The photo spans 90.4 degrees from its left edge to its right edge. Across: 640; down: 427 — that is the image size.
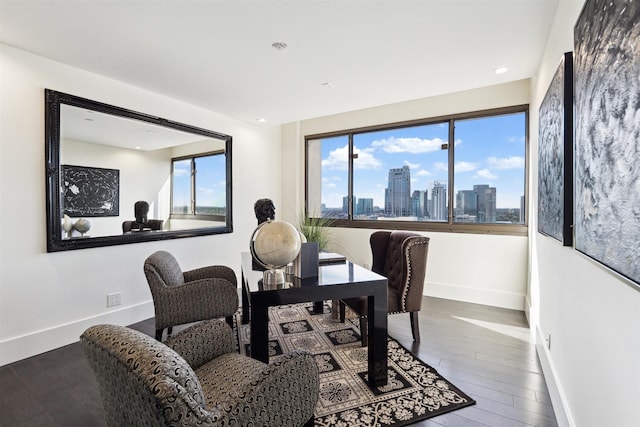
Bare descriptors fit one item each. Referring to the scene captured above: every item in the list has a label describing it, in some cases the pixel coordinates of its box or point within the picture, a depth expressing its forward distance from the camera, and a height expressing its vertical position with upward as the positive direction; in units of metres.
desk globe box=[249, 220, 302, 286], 1.92 -0.20
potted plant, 4.75 -0.25
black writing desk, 1.78 -0.51
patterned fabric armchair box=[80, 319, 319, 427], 0.82 -0.58
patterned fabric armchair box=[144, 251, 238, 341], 2.38 -0.65
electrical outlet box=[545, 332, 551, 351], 2.14 -0.89
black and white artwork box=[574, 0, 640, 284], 0.86 +0.25
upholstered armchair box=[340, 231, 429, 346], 2.63 -0.62
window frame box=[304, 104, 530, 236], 3.60 +0.16
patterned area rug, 1.79 -1.13
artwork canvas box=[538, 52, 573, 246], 1.60 +0.32
